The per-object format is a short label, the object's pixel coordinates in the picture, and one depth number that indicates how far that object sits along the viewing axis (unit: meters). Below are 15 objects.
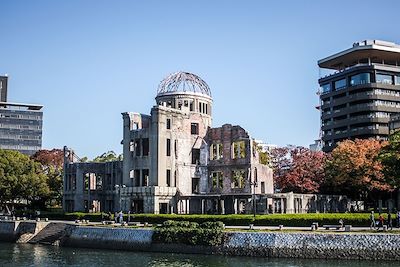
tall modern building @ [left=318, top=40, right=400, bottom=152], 111.94
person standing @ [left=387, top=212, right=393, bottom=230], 46.71
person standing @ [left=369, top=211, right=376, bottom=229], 47.50
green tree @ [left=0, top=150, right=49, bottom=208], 83.50
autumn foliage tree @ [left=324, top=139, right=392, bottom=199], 78.25
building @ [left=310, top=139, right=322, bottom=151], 159.75
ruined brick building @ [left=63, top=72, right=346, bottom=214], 74.62
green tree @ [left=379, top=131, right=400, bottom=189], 53.41
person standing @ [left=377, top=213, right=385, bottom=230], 47.38
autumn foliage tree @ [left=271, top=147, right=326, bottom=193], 85.69
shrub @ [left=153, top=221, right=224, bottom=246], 48.06
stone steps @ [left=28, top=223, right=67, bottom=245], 60.66
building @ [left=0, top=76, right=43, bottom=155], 154.12
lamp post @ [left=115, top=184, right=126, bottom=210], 76.75
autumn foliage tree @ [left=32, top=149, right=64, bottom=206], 93.69
